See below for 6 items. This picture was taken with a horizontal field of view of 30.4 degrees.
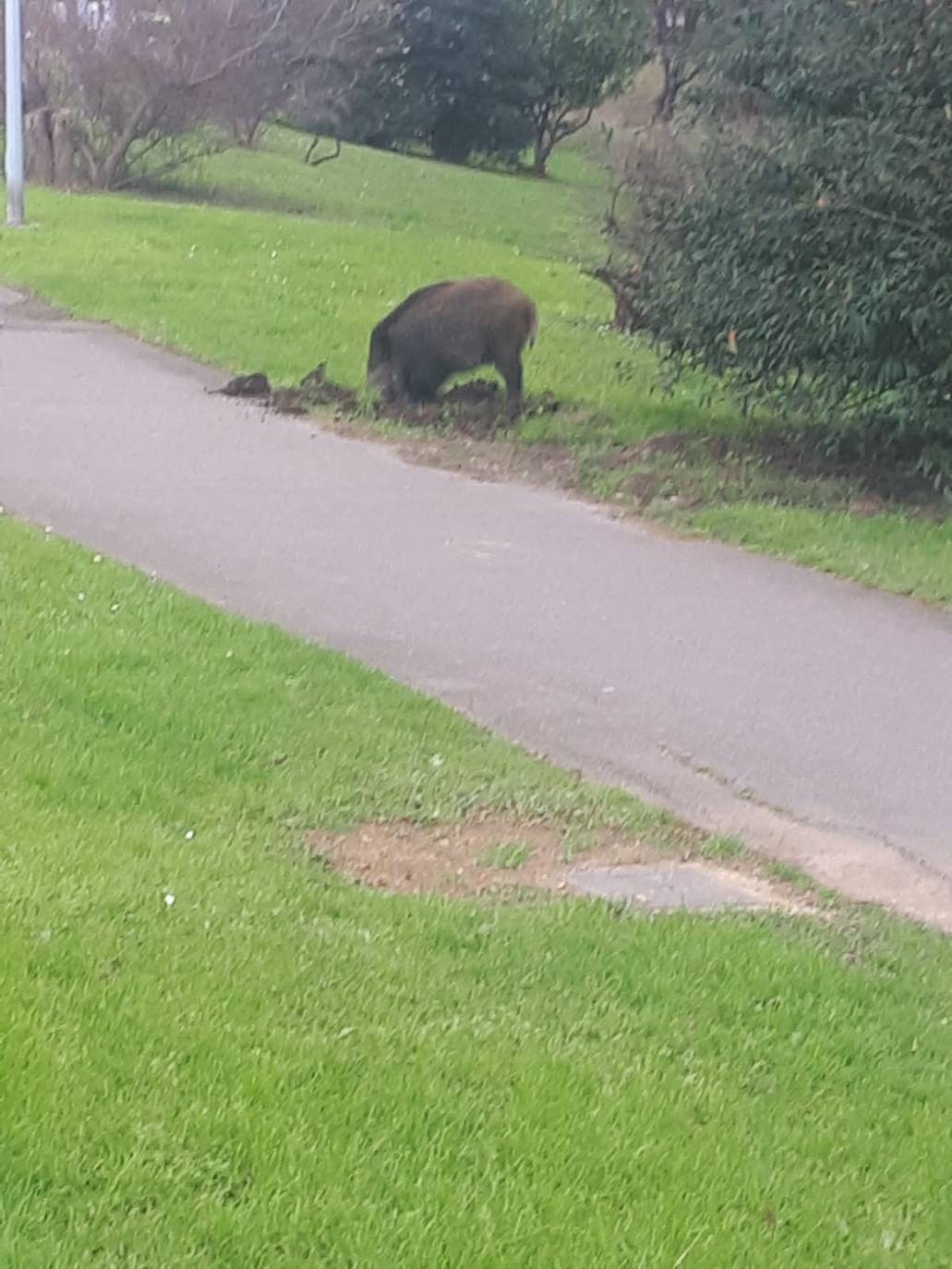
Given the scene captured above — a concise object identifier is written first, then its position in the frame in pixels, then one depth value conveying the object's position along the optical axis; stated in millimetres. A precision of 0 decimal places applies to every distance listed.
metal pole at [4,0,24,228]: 20688
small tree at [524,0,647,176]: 38000
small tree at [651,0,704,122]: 13586
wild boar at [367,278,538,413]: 13492
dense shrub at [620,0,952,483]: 10977
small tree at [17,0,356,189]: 28016
